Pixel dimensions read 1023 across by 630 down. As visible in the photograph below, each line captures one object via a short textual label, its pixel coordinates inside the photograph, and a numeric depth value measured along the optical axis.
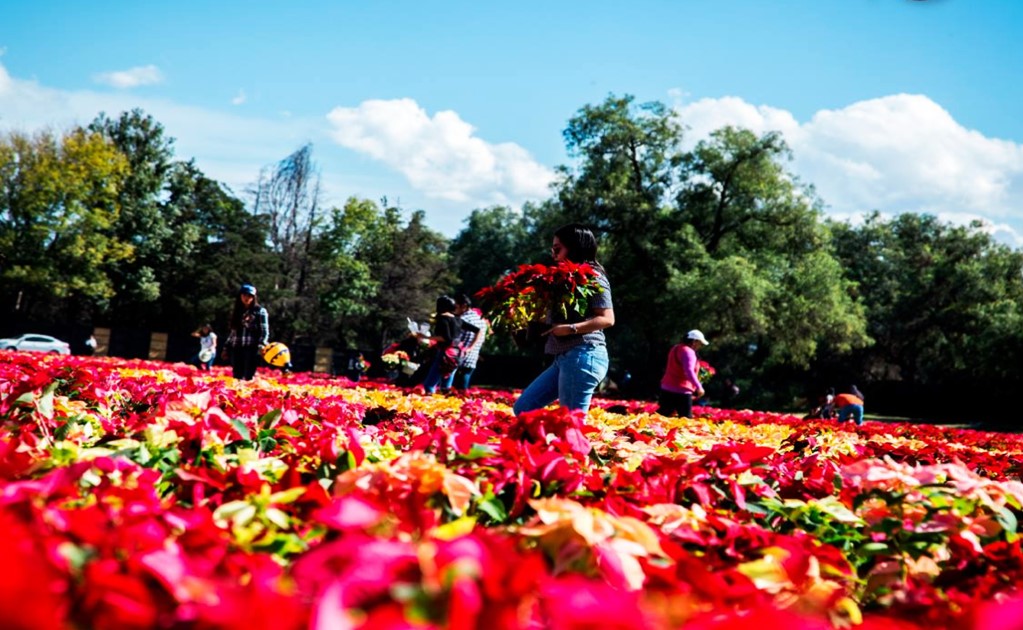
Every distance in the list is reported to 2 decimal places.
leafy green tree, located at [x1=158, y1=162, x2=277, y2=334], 47.50
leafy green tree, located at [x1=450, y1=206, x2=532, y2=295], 65.88
